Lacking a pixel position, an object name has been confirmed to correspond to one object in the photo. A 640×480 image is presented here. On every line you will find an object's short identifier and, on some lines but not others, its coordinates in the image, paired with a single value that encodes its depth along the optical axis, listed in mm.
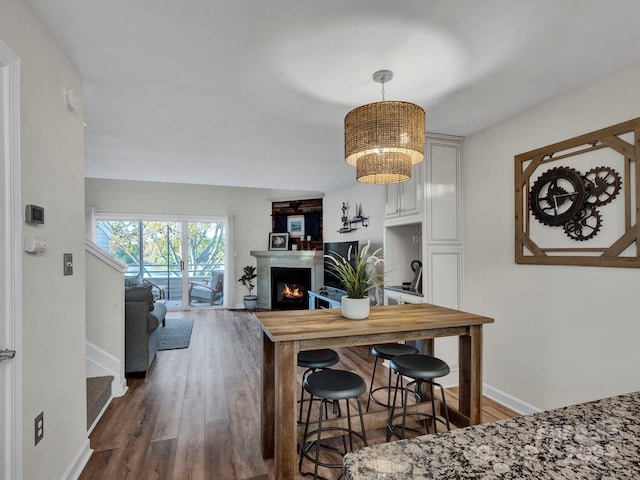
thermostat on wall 1481
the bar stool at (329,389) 1729
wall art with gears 1995
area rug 4551
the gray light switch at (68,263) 1854
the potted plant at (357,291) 2059
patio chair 7062
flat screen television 5121
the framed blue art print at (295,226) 7324
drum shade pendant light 1882
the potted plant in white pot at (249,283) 7031
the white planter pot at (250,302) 7012
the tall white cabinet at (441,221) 3174
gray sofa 3342
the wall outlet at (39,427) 1537
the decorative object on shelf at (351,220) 5342
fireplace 6758
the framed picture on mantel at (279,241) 7309
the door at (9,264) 1332
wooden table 1712
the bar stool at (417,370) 1953
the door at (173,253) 6652
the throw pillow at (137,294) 3332
